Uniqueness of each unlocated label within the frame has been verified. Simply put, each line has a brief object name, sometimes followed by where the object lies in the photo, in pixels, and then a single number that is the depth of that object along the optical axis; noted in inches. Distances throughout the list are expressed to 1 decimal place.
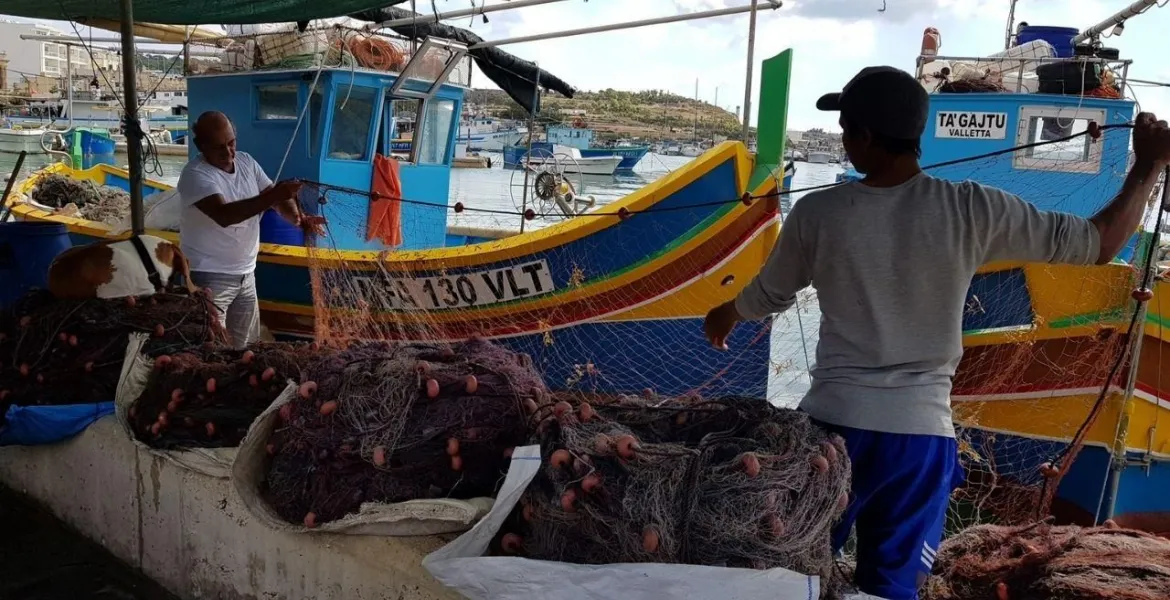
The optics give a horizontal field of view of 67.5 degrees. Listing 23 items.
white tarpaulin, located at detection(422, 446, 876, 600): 74.1
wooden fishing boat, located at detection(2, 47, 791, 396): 215.0
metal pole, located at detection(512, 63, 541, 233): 241.7
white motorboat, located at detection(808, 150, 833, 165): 2172.7
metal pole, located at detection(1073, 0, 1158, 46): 320.8
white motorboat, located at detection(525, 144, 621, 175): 1743.1
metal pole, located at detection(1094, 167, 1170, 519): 181.6
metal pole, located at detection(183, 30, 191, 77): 317.5
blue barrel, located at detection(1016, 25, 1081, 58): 371.6
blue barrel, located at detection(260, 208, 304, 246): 281.1
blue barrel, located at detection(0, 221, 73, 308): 194.4
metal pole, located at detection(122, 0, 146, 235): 174.2
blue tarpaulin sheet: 141.3
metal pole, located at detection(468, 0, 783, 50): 203.6
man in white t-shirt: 170.9
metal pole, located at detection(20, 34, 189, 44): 290.7
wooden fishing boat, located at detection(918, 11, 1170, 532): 192.2
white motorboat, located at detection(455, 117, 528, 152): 2204.6
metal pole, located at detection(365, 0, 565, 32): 213.2
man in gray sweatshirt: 74.2
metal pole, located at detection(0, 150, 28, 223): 239.9
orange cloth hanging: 294.4
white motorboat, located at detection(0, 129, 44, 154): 1590.8
